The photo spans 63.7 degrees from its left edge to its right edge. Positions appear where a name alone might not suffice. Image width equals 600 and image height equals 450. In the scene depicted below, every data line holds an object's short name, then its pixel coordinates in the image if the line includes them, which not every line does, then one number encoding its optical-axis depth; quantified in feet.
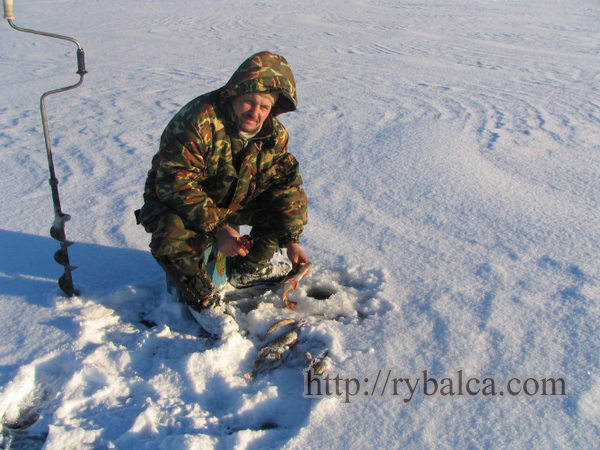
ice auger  6.50
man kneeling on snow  6.22
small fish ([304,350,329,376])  5.80
